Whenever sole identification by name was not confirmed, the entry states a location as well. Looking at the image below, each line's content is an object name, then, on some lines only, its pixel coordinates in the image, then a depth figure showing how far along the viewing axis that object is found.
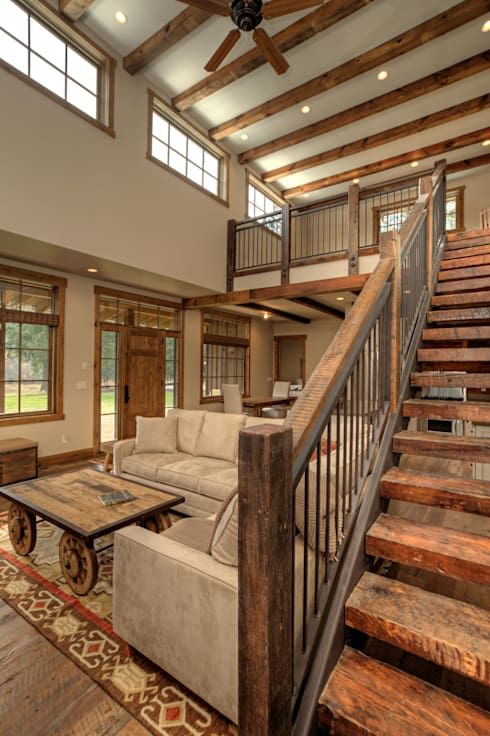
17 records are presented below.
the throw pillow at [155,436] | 3.82
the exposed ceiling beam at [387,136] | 5.36
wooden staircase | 0.98
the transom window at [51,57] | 3.82
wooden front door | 6.01
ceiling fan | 2.73
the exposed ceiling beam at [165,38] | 4.07
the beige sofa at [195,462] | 3.04
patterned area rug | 1.39
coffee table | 2.10
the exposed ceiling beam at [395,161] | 5.92
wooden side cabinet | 3.93
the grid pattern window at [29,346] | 4.59
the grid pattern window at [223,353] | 7.80
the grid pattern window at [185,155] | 5.45
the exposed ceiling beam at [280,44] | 3.92
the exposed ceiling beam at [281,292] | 5.32
